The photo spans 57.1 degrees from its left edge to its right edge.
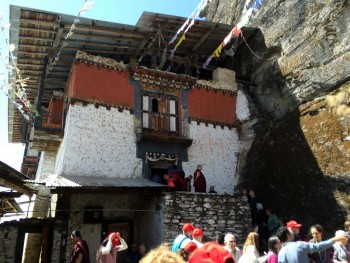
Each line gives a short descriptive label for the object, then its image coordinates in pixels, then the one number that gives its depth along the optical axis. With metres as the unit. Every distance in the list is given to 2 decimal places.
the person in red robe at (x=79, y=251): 6.29
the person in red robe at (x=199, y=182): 11.16
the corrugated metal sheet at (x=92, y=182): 8.43
